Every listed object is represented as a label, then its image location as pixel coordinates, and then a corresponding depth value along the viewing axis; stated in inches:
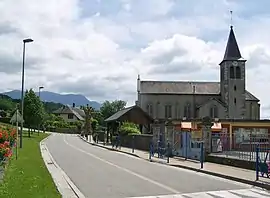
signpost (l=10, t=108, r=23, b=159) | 1131.9
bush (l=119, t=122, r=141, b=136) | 2150.7
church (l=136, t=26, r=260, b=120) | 3577.8
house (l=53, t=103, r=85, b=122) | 6670.8
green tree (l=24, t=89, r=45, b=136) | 2765.7
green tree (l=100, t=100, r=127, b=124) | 5664.4
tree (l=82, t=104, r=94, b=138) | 3632.1
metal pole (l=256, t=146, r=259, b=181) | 690.3
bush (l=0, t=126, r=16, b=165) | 618.5
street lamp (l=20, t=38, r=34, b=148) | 1525.6
